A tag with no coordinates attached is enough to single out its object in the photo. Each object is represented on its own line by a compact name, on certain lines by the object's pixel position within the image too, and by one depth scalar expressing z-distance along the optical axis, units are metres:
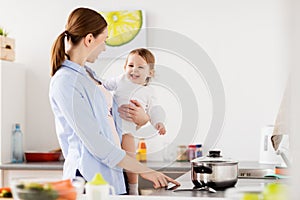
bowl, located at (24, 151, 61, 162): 3.62
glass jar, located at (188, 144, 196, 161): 3.53
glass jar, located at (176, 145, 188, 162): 3.56
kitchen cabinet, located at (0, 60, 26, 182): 3.56
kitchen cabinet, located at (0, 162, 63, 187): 3.35
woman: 2.16
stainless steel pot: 2.04
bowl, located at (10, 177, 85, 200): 1.19
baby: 2.39
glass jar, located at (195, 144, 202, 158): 3.52
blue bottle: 3.65
